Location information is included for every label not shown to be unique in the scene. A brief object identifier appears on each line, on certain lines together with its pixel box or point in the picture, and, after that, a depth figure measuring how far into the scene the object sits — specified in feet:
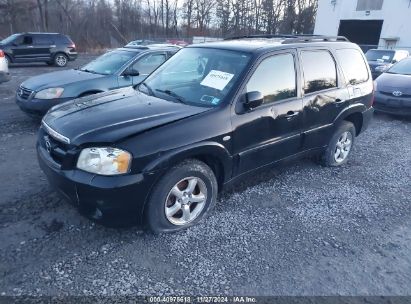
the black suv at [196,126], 9.17
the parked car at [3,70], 28.27
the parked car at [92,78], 20.01
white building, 94.84
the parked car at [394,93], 26.08
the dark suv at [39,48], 53.42
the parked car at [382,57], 48.16
